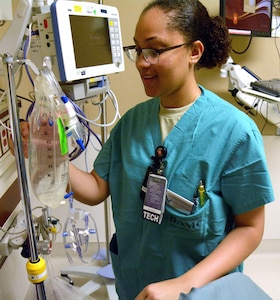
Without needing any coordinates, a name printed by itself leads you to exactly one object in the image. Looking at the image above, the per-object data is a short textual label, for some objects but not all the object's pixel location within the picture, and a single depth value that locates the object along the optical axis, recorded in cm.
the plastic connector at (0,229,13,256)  142
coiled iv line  153
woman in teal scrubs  103
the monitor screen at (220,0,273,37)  212
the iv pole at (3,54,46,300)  85
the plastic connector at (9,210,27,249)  142
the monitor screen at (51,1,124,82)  112
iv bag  92
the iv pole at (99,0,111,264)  194
